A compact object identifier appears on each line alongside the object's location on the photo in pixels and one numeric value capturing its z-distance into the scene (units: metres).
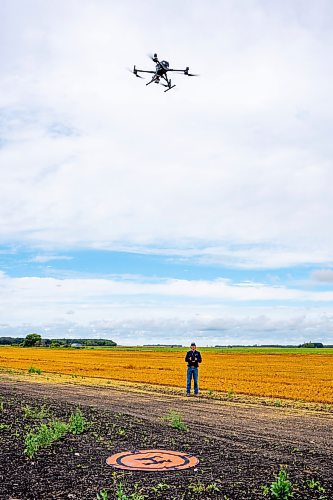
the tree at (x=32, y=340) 124.38
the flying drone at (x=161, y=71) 16.55
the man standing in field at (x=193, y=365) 23.92
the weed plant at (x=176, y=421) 13.89
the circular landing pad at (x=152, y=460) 9.67
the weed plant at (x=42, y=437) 10.83
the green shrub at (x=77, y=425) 13.23
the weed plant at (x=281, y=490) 7.75
